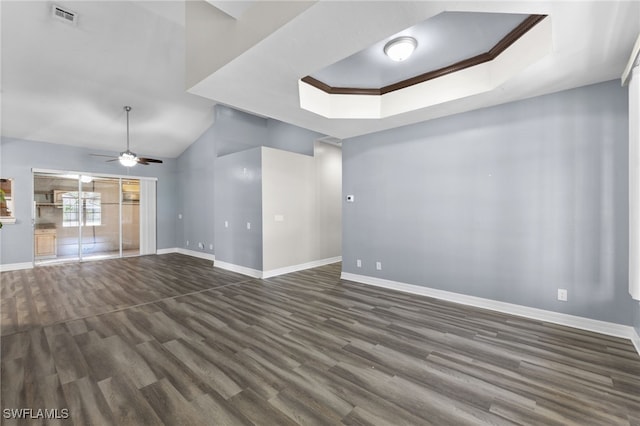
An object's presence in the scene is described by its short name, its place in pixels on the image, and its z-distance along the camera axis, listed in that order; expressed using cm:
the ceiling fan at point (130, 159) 595
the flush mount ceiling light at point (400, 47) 284
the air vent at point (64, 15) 368
